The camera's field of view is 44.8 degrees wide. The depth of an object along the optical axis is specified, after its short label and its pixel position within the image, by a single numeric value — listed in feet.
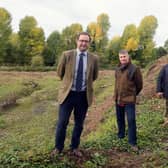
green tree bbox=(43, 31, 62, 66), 126.53
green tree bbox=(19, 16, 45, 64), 119.57
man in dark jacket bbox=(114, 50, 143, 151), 15.22
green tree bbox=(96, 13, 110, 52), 132.33
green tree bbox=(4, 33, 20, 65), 118.21
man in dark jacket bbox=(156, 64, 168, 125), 16.24
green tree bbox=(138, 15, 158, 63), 122.70
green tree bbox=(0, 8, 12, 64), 114.33
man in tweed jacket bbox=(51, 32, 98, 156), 12.47
